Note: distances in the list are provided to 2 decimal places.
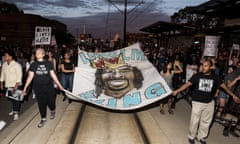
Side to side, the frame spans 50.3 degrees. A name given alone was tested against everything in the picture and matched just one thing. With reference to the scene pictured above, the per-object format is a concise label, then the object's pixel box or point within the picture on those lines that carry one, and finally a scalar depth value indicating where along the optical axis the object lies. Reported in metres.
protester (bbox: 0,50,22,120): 6.43
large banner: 7.11
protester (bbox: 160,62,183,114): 7.62
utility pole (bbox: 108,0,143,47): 20.37
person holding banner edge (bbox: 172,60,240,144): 4.98
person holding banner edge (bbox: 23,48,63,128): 5.96
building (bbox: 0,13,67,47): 49.83
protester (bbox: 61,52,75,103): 8.58
